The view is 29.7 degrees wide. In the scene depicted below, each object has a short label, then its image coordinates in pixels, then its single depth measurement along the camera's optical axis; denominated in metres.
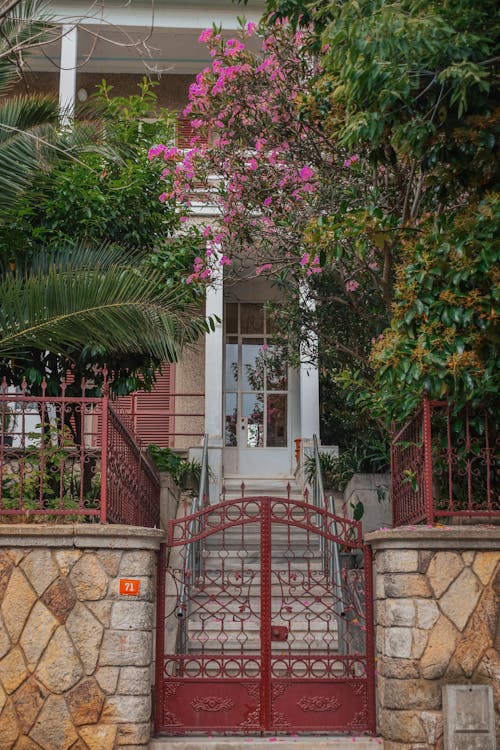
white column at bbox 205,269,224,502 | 12.01
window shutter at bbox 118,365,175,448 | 14.03
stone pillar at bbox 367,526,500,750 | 6.18
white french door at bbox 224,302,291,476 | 13.86
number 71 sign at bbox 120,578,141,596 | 6.32
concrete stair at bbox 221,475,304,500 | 12.01
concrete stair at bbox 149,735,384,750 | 6.32
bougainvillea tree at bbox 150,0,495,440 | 5.50
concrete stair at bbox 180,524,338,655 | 8.12
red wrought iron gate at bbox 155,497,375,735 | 6.57
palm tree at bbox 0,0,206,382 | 7.29
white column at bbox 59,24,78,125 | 13.00
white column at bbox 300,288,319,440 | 12.29
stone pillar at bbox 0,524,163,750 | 6.18
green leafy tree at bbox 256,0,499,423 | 5.40
